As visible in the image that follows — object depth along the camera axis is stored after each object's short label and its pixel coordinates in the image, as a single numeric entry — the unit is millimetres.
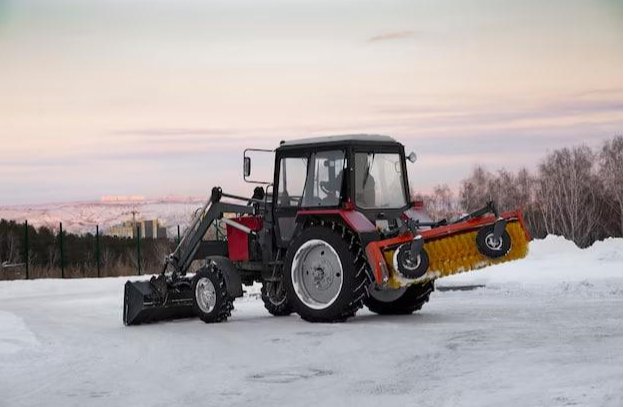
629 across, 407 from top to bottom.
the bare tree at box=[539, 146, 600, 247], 53062
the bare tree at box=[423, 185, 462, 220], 52388
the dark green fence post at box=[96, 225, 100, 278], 35594
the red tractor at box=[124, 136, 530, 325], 14523
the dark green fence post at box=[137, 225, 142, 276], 36584
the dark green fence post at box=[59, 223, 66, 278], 34906
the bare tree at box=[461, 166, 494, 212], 55500
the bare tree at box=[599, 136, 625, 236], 51969
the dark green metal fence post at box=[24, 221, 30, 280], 34156
